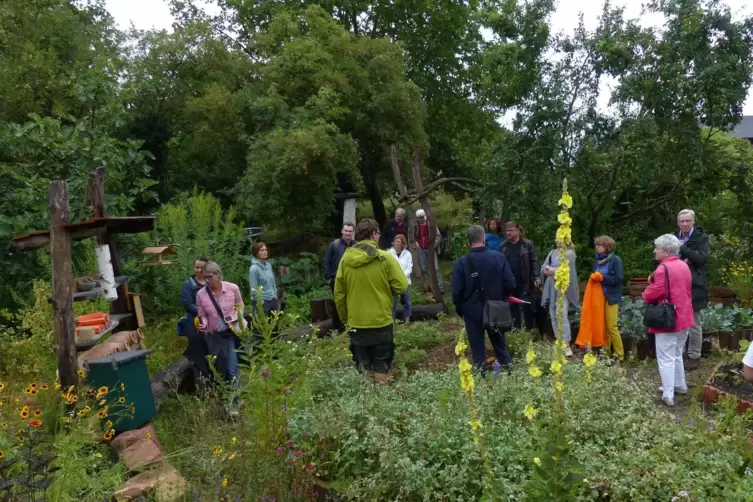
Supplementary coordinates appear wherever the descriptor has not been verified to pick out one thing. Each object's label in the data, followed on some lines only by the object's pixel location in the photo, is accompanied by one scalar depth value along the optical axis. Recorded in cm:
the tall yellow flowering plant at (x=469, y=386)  247
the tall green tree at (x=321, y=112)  1205
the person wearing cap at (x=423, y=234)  1015
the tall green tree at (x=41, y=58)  1329
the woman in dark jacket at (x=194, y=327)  605
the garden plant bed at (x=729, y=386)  509
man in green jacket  526
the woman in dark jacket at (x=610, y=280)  648
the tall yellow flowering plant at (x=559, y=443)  237
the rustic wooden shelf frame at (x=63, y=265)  487
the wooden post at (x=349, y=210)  1425
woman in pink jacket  514
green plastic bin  492
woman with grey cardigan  680
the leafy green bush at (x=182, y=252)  973
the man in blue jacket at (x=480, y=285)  571
